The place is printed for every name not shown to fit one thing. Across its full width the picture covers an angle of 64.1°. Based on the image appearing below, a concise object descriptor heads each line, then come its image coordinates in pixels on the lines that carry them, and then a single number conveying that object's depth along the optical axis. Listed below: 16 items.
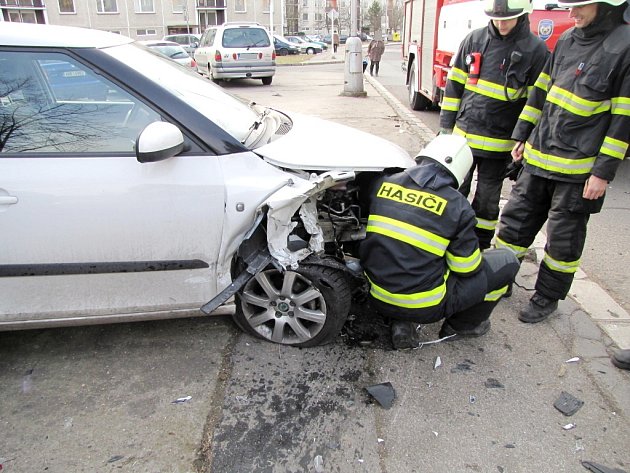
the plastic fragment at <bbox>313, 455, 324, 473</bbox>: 2.14
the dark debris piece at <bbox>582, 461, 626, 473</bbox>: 2.13
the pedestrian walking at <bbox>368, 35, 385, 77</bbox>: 18.92
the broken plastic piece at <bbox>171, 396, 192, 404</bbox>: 2.51
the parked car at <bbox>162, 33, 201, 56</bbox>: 31.03
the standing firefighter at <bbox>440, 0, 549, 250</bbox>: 3.32
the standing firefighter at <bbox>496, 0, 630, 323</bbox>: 2.65
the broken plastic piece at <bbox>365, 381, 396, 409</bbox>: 2.51
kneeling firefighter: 2.44
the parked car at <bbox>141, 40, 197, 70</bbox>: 15.82
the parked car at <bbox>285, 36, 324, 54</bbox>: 43.91
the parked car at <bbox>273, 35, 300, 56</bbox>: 40.31
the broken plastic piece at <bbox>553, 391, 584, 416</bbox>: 2.46
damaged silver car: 2.39
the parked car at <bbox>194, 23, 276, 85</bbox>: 15.19
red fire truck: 5.41
